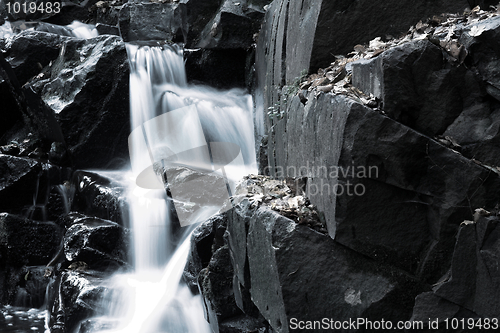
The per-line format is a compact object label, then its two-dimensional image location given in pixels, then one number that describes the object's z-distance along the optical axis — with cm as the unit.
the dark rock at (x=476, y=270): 328
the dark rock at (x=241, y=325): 497
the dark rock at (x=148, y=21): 1202
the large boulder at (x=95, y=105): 961
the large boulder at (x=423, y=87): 347
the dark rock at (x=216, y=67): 1063
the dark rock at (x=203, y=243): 624
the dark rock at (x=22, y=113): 1033
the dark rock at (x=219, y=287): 528
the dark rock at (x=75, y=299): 633
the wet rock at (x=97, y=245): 746
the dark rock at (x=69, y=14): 1360
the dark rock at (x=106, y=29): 1271
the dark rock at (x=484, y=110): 341
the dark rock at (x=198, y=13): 1111
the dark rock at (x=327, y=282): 360
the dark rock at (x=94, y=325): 609
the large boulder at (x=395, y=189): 339
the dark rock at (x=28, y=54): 1078
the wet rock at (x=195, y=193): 762
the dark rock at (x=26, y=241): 839
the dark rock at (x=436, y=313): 348
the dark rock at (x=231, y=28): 1000
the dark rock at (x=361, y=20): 459
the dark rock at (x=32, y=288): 796
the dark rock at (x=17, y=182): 898
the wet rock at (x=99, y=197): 799
